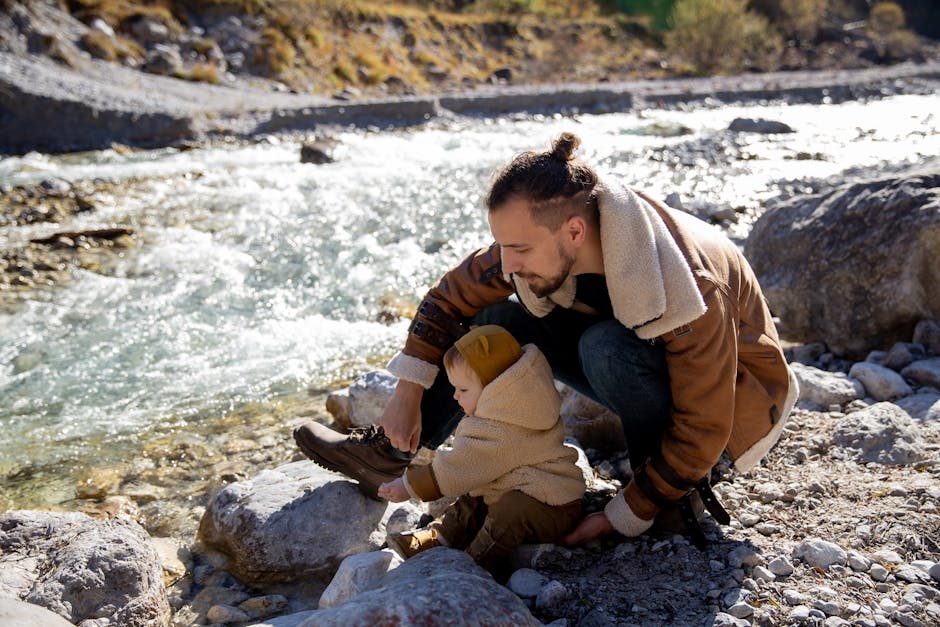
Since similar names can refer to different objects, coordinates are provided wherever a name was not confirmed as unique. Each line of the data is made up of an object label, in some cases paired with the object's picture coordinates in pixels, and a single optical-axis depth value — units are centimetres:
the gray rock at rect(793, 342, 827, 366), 408
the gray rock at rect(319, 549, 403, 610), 238
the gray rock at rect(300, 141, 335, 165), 1152
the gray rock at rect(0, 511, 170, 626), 235
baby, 248
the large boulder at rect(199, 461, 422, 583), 279
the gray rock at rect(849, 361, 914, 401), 348
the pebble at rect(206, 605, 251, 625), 261
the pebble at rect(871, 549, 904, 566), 226
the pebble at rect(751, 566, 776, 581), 225
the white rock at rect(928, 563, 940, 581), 218
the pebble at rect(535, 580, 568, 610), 225
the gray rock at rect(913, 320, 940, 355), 379
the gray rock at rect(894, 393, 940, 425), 320
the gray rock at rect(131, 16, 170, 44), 1905
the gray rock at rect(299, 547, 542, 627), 188
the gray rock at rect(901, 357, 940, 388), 351
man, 221
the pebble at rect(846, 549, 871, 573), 224
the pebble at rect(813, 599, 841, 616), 208
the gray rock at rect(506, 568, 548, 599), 232
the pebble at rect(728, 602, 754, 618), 211
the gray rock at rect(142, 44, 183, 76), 1758
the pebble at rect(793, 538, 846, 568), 227
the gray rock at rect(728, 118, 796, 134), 1380
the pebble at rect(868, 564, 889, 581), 220
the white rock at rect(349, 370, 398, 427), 370
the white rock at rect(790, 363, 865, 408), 348
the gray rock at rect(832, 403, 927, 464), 288
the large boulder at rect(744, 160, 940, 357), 389
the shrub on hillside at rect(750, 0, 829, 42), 3619
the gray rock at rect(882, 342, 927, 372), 371
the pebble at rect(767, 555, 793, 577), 228
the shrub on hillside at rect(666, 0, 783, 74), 2758
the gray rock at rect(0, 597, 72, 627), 190
